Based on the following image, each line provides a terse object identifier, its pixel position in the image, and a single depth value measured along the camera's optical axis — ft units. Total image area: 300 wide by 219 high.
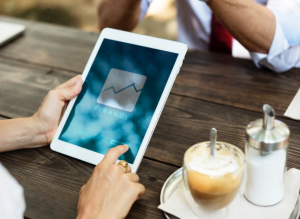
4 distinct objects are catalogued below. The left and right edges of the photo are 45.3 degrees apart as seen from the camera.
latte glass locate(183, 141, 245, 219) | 1.85
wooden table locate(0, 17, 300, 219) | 2.38
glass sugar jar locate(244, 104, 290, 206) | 1.87
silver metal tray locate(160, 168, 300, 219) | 2.20
